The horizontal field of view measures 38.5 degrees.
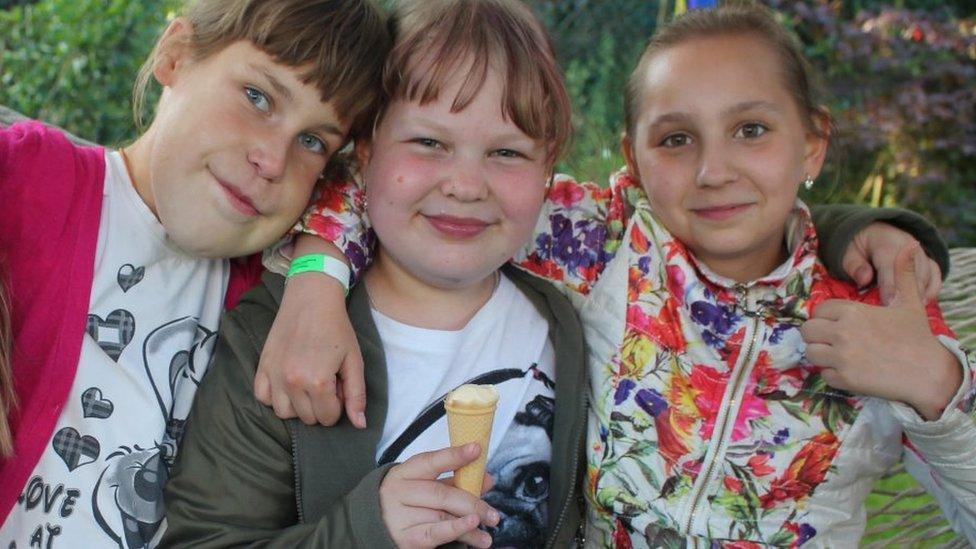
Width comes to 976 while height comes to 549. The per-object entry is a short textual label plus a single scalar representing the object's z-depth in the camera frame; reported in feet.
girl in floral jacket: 3.19
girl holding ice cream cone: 3.07
